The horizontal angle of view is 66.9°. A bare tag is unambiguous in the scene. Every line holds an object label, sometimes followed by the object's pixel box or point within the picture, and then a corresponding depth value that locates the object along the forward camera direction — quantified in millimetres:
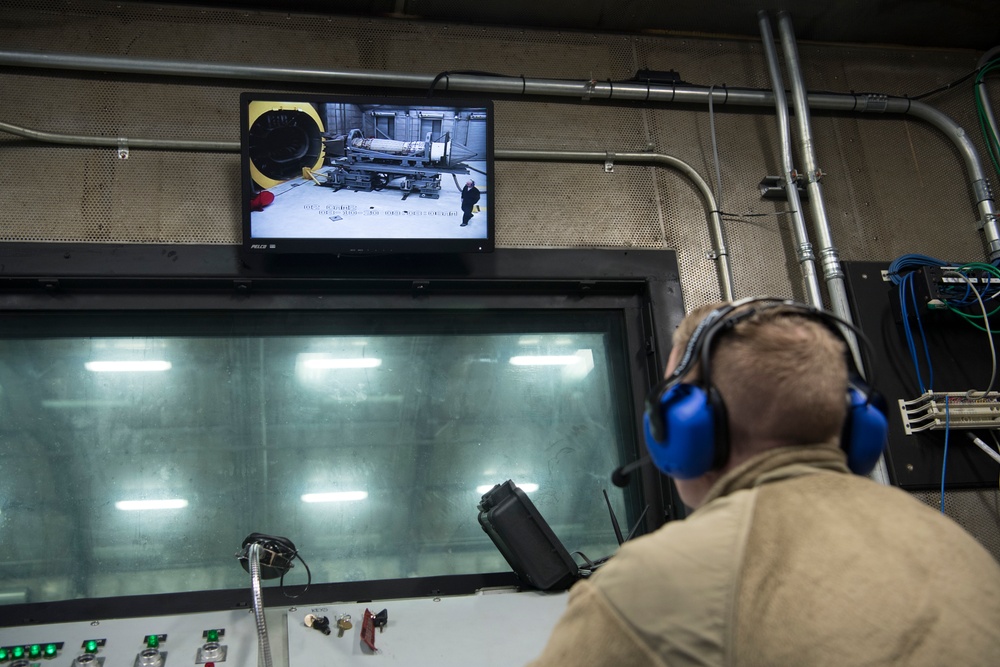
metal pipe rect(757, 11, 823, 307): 2723
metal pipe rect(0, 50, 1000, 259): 2629
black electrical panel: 2578
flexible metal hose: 1808
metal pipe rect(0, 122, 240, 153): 2518
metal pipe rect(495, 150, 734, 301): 2742
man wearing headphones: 764
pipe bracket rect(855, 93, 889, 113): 3047
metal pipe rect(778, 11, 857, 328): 2719
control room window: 2309
